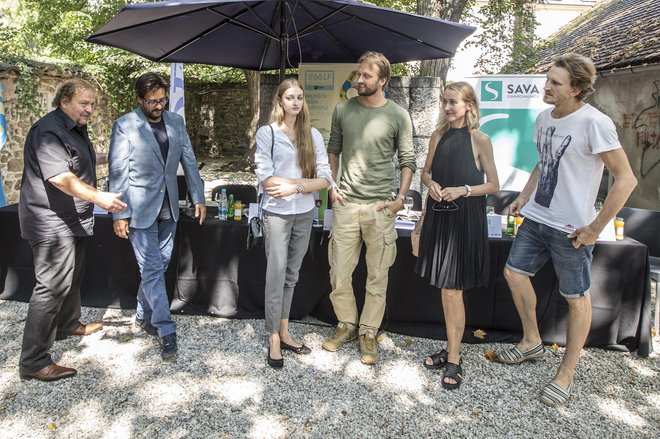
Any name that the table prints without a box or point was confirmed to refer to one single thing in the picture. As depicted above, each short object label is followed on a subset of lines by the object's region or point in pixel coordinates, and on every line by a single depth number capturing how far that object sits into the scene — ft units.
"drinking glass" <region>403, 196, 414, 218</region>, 13.33
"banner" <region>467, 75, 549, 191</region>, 19.30
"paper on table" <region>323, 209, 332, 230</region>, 11.92
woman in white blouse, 9.53
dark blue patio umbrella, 11.00
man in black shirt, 9.07
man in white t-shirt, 8.14
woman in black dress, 9.43
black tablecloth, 11.32
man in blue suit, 10.03
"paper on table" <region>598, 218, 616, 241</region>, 11.27
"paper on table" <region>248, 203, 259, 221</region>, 11.63
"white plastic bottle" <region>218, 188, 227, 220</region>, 12.84
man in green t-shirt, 10.23
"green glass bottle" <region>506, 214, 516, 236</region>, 12.00
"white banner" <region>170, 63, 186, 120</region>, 18.84
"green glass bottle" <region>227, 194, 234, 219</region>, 12.98
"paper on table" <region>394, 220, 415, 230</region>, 12.41
